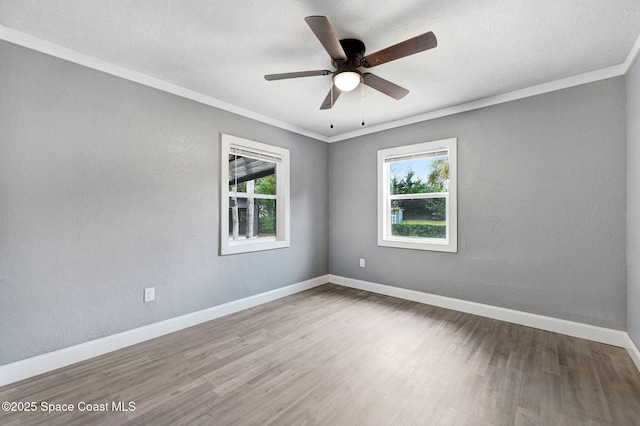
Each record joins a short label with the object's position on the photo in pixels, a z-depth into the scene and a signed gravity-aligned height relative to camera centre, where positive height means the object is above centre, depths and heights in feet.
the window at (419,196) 11.21 +0.76
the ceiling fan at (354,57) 5.31 +3.58
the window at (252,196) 10.62 +0.75
